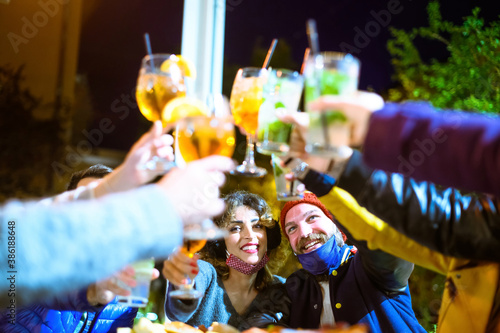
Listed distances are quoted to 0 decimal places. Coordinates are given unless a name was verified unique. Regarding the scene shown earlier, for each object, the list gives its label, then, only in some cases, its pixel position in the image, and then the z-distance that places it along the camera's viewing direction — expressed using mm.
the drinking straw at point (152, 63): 1349
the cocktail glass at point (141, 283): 1388
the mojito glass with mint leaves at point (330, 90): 1129
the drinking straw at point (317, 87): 1118
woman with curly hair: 2387
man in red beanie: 2033
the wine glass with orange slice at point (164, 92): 1324
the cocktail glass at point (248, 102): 1392
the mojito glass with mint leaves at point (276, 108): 1361
